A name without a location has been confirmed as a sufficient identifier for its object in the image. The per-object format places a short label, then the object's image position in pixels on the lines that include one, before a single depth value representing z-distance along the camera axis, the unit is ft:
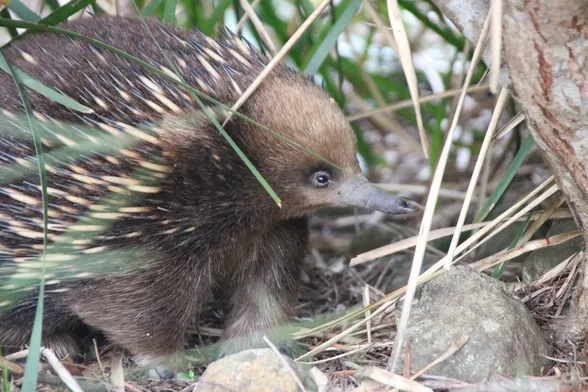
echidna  13.88
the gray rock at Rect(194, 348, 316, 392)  12.71
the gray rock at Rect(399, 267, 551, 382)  12.49
